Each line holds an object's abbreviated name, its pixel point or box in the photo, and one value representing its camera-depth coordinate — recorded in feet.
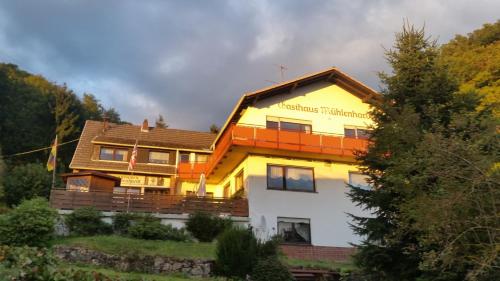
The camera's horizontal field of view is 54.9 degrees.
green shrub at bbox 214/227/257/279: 51.83
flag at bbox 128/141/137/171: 105.42
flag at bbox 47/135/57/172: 104.04
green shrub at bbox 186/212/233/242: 78.59
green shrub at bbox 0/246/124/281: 21.47
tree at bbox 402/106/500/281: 28.76
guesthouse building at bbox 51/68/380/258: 85.05
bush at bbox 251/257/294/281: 49.62
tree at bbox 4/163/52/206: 114.32
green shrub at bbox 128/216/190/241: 73.26
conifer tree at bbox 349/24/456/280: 42.86
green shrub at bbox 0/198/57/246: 62.75
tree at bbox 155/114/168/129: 223.51
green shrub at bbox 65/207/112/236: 75.05
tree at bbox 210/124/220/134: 190.70
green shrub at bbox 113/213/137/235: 77.87
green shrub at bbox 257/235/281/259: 53.31
